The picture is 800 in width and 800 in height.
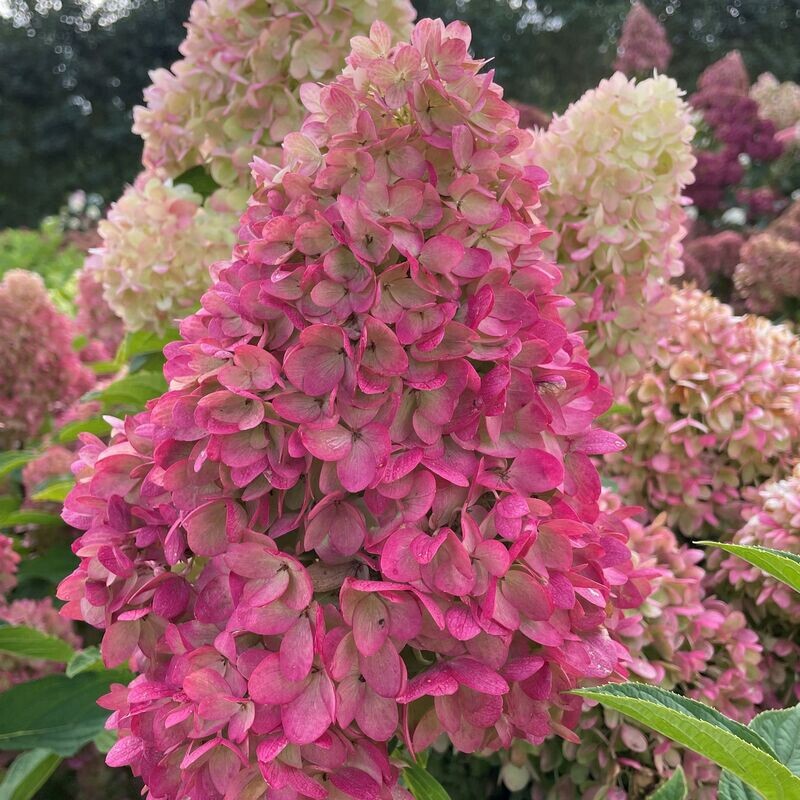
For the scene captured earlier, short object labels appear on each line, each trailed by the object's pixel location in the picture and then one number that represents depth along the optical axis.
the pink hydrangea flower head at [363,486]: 0.49
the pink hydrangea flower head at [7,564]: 1.20
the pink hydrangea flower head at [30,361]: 1.70
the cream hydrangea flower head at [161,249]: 1.22
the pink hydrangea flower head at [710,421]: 1.21
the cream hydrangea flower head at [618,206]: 1.03
